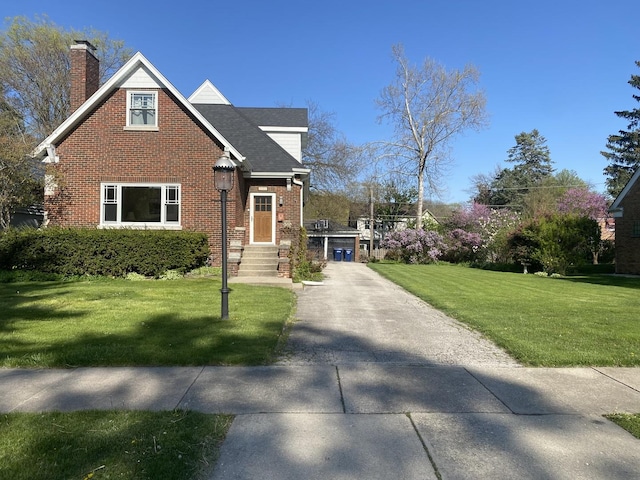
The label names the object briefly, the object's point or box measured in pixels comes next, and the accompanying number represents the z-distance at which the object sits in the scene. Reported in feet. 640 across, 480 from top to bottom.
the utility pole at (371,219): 143.29
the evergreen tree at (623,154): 157.83
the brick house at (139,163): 49.83
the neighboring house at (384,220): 156.66
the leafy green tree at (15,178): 48.91
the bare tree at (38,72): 92.17
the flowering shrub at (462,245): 104.63
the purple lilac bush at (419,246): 106.63
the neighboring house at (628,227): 70.74
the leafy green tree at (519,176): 198.08
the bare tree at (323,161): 129.59
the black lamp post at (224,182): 24.70
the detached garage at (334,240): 135.00
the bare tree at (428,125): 114.32
